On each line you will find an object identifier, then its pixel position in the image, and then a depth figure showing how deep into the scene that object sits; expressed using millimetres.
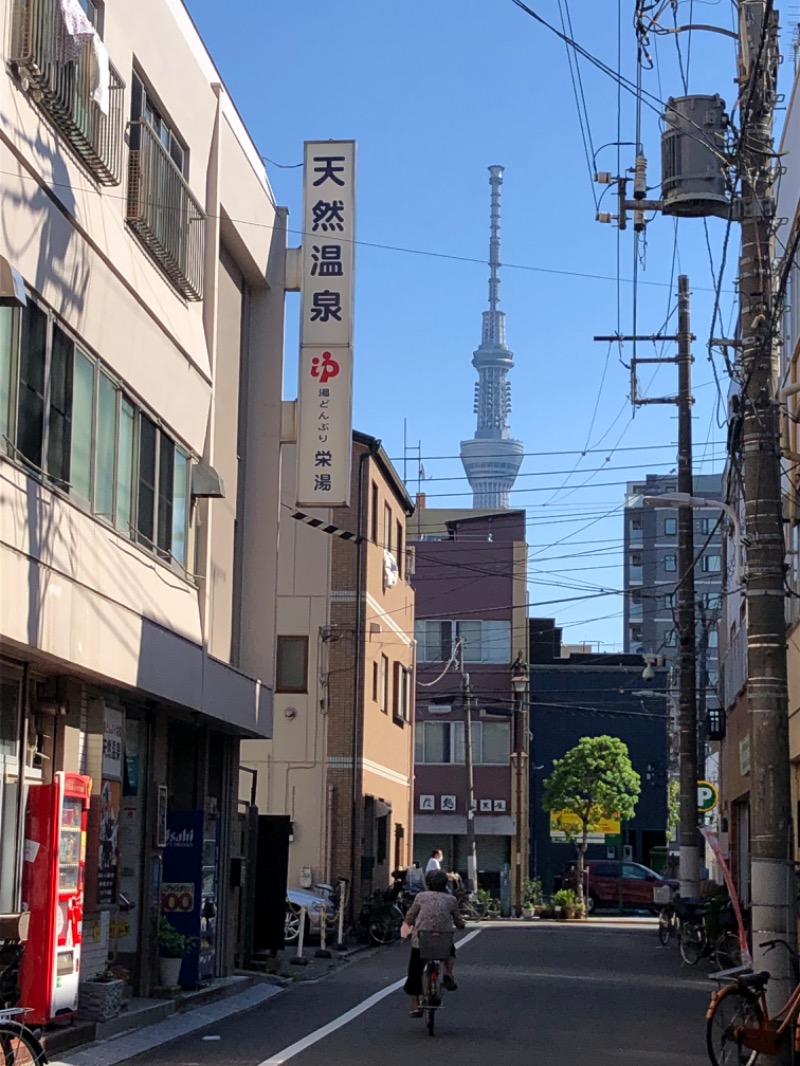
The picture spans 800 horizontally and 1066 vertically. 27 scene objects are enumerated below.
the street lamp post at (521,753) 56250
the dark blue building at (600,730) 67625
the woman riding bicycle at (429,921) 16141
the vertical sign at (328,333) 21906
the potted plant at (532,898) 50281
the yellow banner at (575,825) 60791
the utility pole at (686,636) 29531
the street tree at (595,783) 56000
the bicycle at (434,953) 15875
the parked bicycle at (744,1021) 12016
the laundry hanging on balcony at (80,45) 13680
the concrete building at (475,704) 59094
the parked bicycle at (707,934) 24550
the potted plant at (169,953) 18219
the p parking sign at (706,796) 34812
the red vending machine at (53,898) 13359
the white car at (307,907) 28734
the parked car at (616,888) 55500
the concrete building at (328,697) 35469
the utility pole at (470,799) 49094
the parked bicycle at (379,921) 31609
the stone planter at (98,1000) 14766
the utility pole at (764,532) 13031
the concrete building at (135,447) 13344
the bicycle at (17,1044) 9719
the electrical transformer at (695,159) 14758
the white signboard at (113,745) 16500
